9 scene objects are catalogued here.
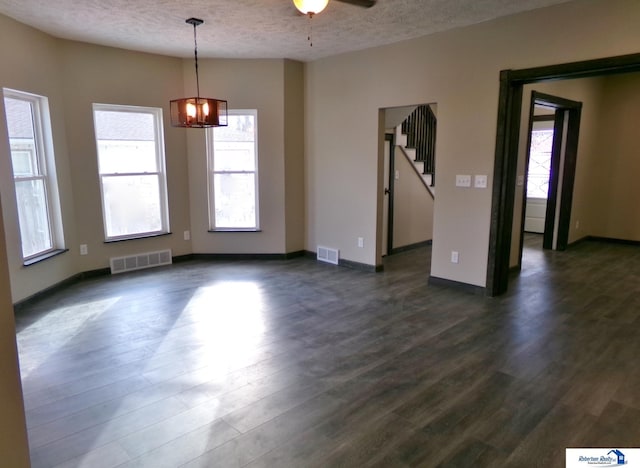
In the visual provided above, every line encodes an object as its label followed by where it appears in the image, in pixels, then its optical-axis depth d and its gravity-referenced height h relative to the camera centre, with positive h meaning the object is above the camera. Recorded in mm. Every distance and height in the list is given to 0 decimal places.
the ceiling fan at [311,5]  2627 +987
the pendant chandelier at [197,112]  3961 +486
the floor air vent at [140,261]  5500 -1305
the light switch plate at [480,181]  4398 -178
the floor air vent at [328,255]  5996 -1300
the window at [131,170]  5336 -91
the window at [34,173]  4285 -109
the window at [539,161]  7898 +57
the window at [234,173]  5996 -136
